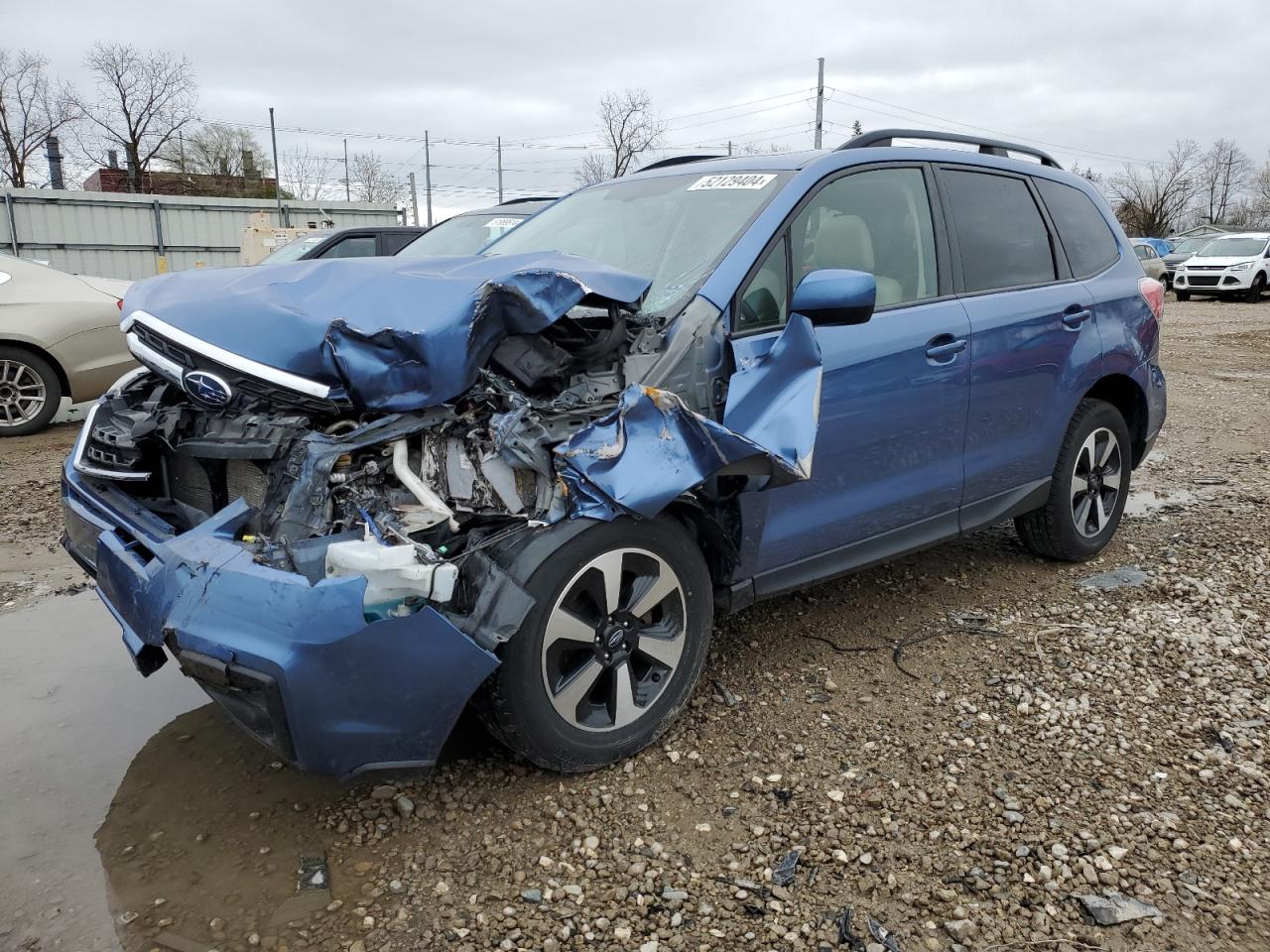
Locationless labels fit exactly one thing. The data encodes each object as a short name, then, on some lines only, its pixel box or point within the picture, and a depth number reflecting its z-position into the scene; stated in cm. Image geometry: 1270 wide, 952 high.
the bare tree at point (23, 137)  4281
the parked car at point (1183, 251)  2608
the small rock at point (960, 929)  215
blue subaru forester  229
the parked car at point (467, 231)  748
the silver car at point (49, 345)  739
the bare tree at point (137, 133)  4556
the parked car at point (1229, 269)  2336
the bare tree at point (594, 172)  5024
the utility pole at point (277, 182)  4484
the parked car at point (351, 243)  933
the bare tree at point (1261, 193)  7581
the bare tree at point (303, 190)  5654
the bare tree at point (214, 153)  4756
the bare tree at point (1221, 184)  7432
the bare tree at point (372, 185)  5947
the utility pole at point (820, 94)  4359
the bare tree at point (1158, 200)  6019
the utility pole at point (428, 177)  5219
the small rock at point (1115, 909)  221
